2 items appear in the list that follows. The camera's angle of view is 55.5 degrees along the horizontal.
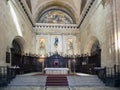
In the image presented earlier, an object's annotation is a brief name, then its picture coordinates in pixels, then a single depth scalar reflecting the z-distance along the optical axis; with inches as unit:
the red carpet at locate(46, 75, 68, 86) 269.6
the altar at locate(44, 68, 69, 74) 386.2
